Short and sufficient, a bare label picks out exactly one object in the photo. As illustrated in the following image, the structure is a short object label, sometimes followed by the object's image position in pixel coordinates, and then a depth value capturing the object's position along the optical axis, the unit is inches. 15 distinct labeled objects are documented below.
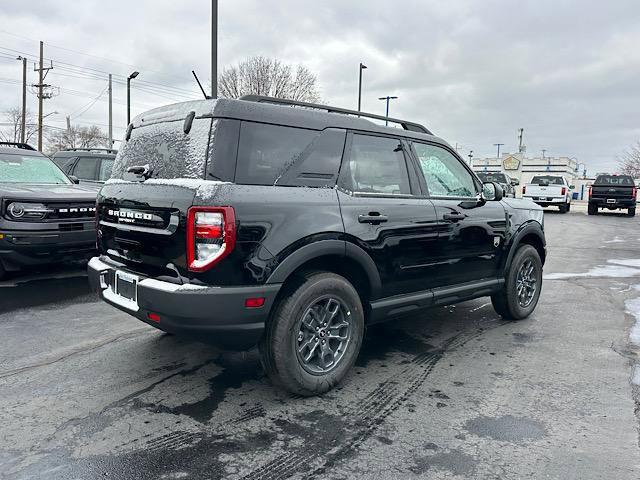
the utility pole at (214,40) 484.1
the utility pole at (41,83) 1643.2
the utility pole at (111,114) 1553.6
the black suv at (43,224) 233.1
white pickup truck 898.1
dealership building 2977.4
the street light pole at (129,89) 1078.4
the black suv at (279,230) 117.4
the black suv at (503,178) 833.1
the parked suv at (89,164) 401.7
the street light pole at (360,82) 1057.6
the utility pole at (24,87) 1579.4
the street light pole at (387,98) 1251.5
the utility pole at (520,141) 3177.7
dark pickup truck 879.7
